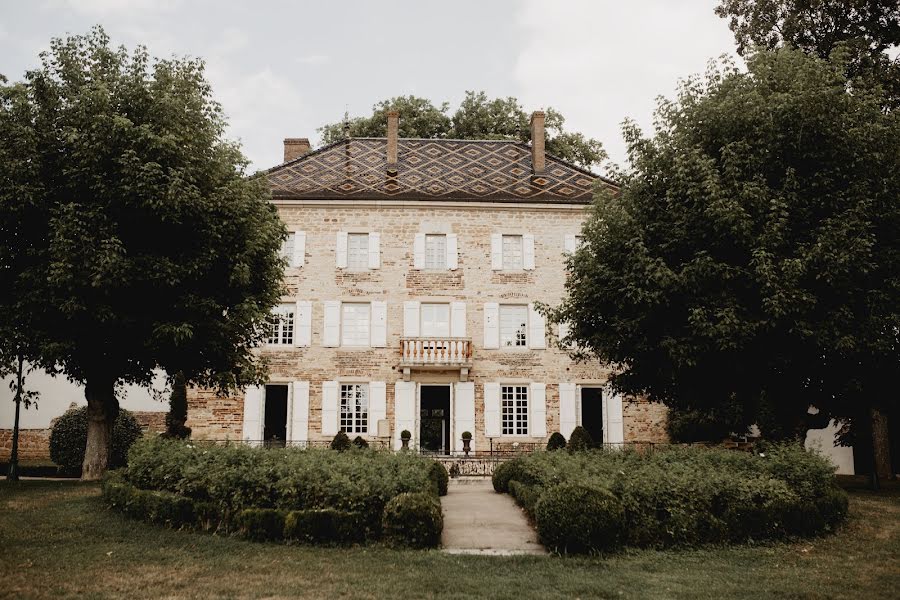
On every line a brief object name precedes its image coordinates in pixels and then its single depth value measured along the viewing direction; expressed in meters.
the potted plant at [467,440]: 21.38
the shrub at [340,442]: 18.12
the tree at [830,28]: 17.20
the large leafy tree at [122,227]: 12.57
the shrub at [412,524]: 8.59
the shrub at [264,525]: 8.82
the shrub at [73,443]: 17.86
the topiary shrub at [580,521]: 8.45
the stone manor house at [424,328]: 22.78
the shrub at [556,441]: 19.95
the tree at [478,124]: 31.86
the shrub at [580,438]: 18.64
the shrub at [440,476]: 13.26
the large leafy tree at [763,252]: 12.55
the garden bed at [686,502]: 8.55
